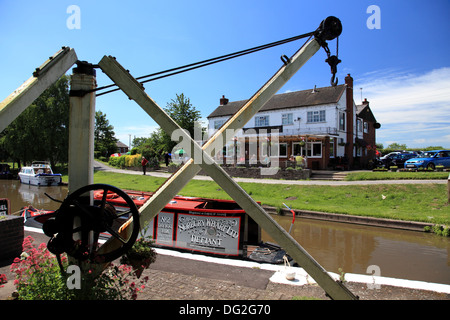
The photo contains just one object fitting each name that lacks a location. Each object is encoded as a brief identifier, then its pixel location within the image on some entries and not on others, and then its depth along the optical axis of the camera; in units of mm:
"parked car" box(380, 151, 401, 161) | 27859
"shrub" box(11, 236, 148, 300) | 2400
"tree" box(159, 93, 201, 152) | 35938
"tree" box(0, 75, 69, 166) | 33406
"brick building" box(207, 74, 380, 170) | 27125
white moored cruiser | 24359
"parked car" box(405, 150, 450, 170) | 20622
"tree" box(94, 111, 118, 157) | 56219
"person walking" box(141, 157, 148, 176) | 27283
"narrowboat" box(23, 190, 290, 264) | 6820
